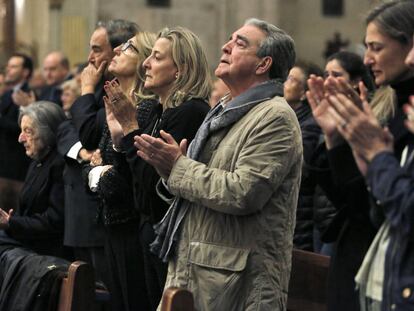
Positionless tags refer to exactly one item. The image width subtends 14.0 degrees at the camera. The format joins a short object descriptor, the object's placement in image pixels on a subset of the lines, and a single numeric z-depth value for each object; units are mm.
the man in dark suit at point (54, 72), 17975
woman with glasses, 9165
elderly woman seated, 10655
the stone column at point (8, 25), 35932
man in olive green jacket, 7377
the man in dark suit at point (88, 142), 10092
